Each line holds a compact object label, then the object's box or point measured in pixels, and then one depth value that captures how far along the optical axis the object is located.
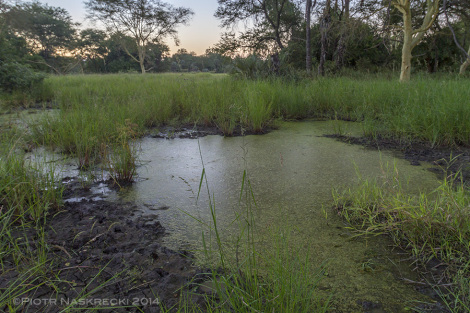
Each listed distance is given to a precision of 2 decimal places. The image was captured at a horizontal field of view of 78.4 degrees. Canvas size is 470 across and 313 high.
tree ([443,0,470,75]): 7.69
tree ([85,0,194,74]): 19.78
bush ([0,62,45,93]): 4.93
